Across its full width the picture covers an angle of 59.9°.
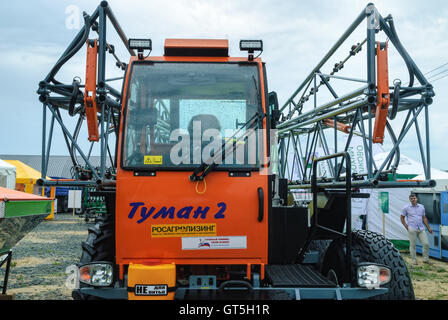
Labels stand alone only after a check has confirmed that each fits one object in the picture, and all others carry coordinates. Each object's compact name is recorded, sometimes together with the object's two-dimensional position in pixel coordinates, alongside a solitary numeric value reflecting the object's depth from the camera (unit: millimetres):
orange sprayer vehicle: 3510
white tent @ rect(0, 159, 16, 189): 14891
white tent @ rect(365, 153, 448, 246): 12672
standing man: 10906
